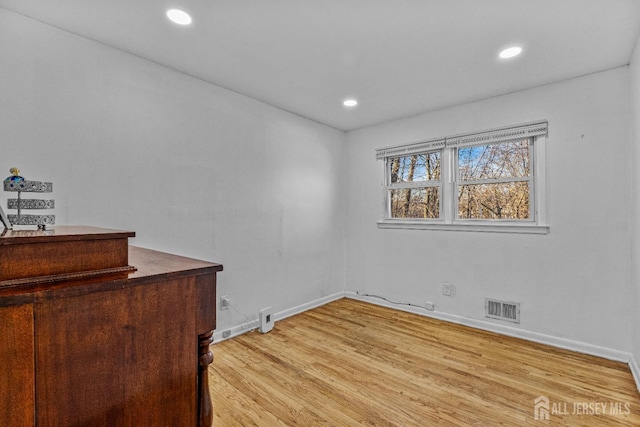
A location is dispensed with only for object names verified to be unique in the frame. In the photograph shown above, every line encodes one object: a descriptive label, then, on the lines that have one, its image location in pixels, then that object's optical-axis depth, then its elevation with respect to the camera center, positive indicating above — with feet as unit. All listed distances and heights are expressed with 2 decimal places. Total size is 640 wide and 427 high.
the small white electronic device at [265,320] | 10.04 -3.48
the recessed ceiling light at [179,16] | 6.03 +3.95
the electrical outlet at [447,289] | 11.23 -2.78
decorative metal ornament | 3.50 +0.14
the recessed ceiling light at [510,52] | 7.27 +3.87
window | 9.78 +1.13
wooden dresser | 2.33 -1.04
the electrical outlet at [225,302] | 9.46 -2.72
